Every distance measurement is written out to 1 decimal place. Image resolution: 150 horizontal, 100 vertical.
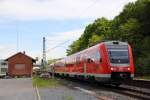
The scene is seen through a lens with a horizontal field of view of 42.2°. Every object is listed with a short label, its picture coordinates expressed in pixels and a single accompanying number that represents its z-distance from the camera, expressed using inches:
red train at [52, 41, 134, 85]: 508.3
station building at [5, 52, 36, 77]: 1751.5
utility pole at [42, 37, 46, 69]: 1252.8
